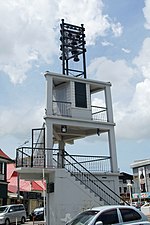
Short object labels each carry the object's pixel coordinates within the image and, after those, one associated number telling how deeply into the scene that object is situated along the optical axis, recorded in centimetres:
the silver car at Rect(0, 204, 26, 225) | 2873
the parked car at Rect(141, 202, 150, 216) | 2868
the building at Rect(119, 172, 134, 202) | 7642
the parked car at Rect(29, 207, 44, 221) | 3472
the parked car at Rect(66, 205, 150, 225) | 999
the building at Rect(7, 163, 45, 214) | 4275
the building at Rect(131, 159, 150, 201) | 6838
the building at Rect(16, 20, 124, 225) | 1839
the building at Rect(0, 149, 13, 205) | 3806
